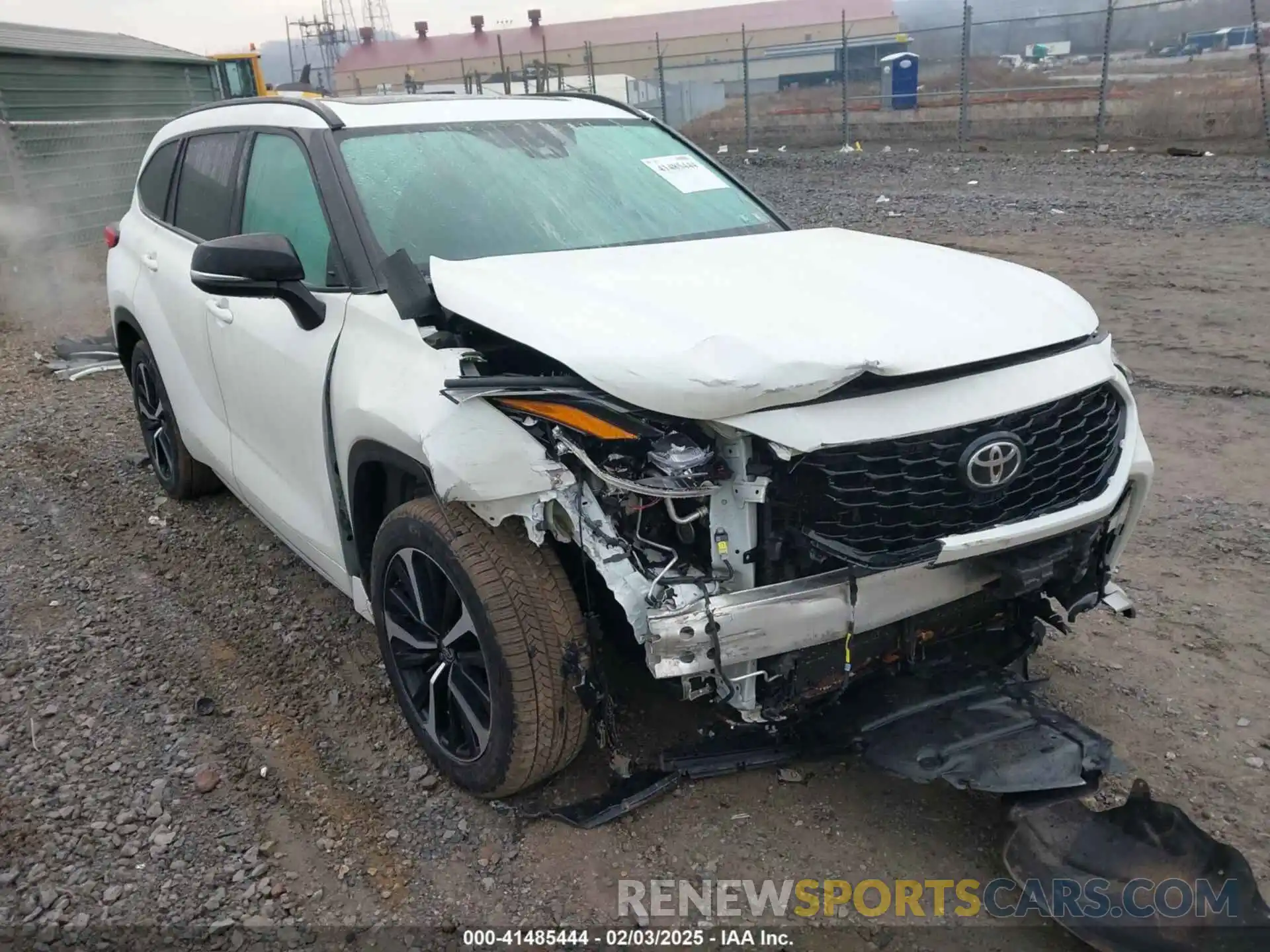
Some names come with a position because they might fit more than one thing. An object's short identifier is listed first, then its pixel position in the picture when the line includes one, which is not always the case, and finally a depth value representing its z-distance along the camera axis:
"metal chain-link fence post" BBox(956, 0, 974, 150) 17.41
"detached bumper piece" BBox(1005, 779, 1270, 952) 2.22
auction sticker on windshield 3.77
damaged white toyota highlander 2.23
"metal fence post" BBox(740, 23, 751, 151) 20.27
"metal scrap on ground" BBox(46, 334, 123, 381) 7.92
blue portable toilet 21.91
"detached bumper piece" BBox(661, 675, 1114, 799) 2.49
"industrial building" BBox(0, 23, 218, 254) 13.32
